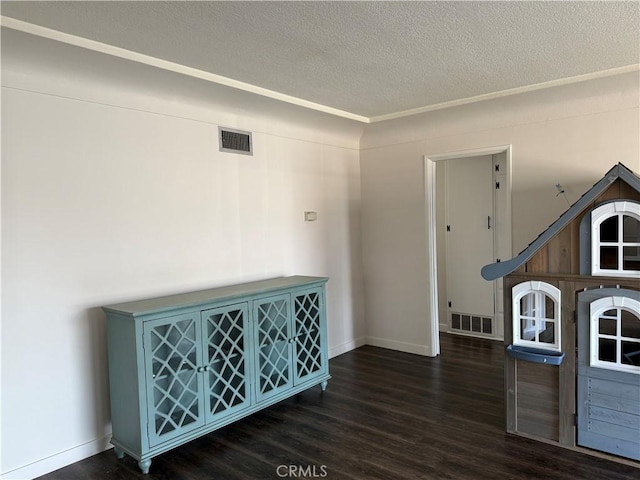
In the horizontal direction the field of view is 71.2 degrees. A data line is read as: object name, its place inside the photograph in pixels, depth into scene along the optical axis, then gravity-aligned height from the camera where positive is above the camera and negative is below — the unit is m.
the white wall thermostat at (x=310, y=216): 4.53 +0.11
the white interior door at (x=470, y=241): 5.41 -0.24
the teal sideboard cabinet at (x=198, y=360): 2.71 -0.89
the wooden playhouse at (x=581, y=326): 2.63 -0.68
